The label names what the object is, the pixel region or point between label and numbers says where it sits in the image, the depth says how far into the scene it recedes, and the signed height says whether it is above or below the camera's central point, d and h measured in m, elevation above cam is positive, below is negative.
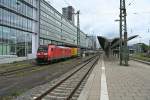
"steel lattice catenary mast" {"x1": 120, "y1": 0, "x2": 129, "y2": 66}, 13.68 +3.24
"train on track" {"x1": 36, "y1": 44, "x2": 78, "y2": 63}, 15.81 -0.35
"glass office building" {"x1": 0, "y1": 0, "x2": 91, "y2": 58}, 18.94 +5.17
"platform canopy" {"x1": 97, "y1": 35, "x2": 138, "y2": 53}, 27.65 +2.40
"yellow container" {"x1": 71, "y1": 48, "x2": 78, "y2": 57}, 28.31 -0.37
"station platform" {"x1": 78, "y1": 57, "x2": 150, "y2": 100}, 4.31 -1.73
